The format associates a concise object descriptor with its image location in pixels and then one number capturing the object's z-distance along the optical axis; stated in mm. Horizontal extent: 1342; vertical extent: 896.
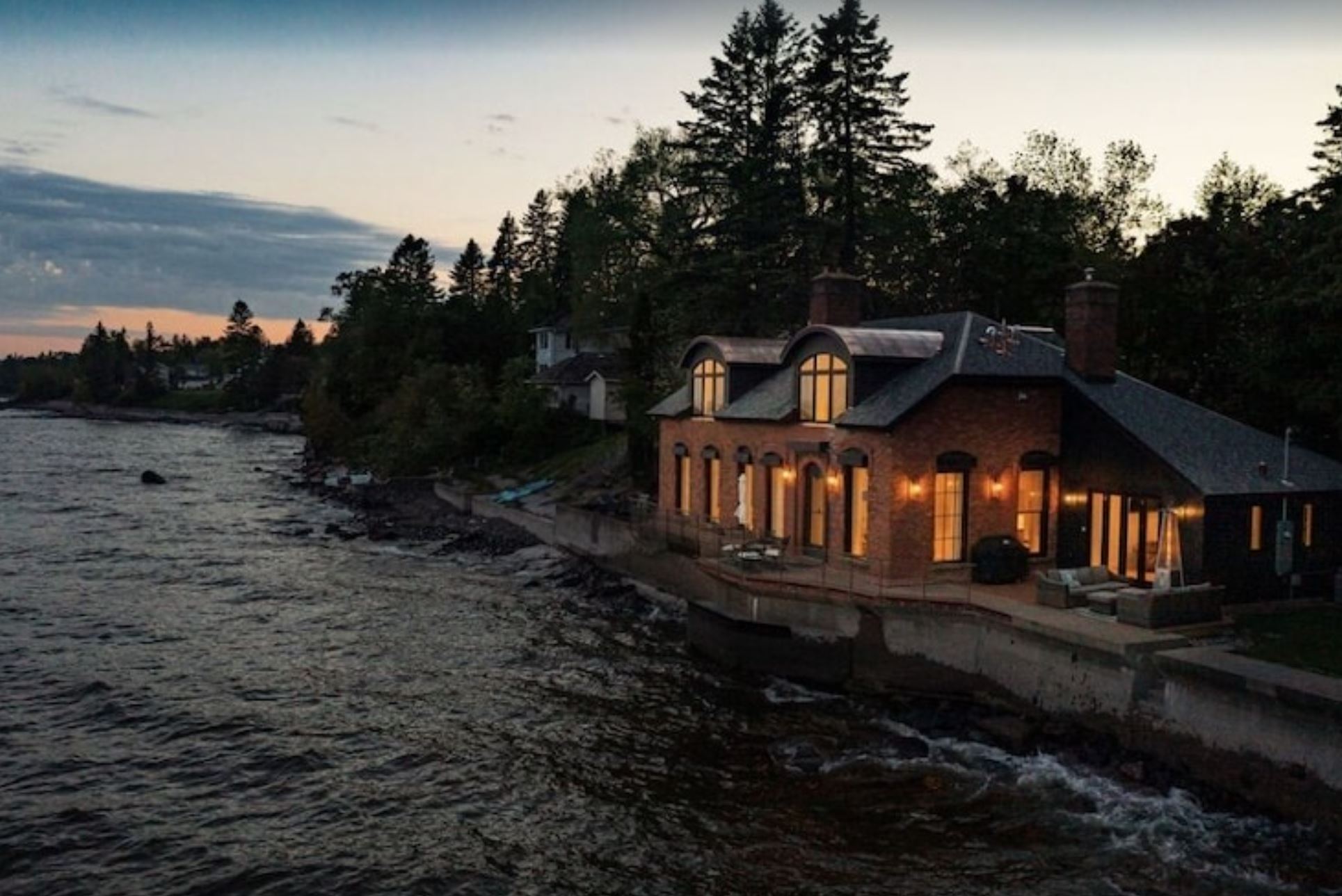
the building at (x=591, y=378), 64125
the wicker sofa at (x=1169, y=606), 20516
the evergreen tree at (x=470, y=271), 131125
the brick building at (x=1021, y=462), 23250
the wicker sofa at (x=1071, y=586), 22359
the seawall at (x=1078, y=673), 16656
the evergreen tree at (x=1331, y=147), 28734
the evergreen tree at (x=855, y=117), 49938
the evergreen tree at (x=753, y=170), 48219
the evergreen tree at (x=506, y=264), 118812
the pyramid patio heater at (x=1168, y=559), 21203
